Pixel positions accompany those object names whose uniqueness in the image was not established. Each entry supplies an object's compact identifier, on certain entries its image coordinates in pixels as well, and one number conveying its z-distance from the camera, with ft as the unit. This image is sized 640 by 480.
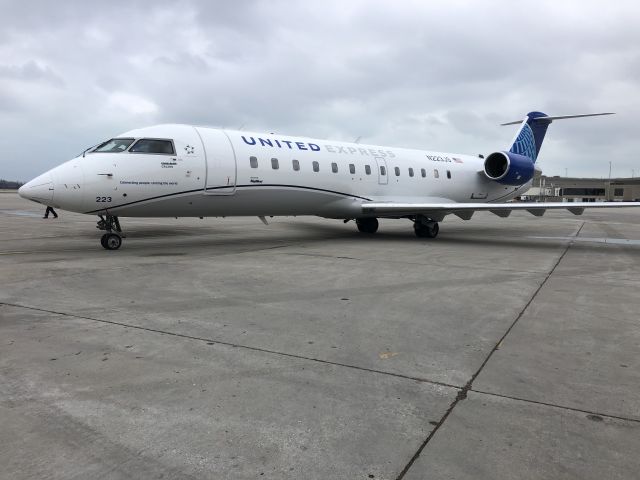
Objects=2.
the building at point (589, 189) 353.28
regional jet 35.45
